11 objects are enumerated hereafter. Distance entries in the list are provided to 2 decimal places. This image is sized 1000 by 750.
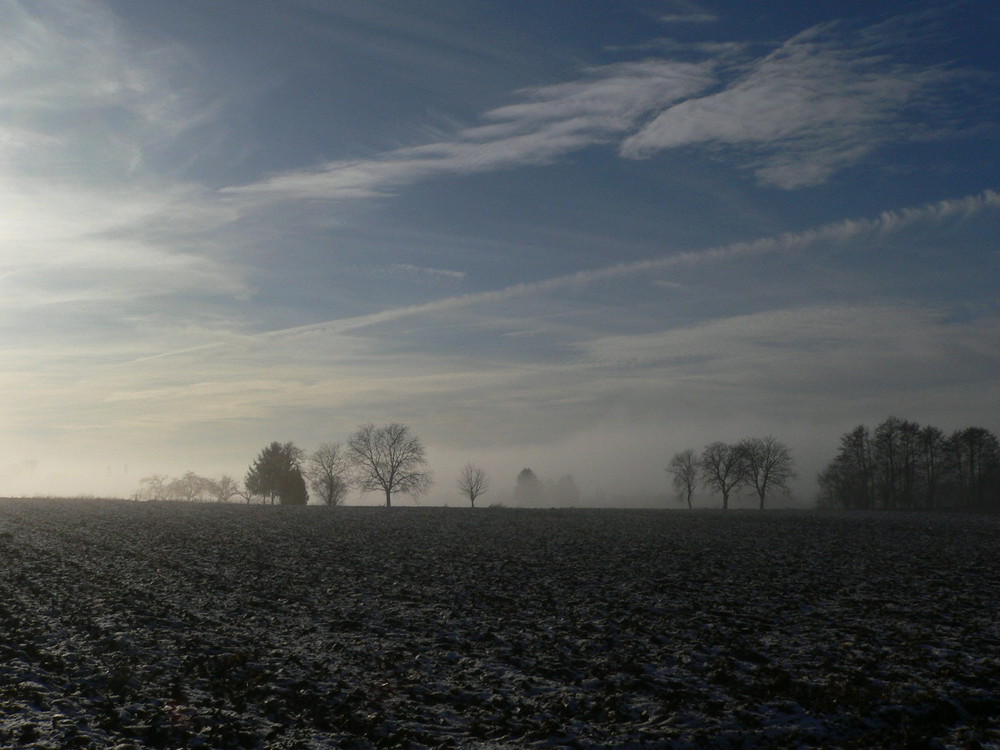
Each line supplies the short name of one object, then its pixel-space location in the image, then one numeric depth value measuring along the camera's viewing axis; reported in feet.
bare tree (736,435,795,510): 405.80
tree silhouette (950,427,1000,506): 392.68
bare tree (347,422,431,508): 367.86
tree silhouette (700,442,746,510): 407.64
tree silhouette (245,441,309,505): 364.99
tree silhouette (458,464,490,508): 470.80
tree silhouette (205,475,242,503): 535.19
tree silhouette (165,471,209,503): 548.76
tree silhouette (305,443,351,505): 402.52
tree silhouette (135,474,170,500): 570.05
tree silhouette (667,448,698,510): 452.35
